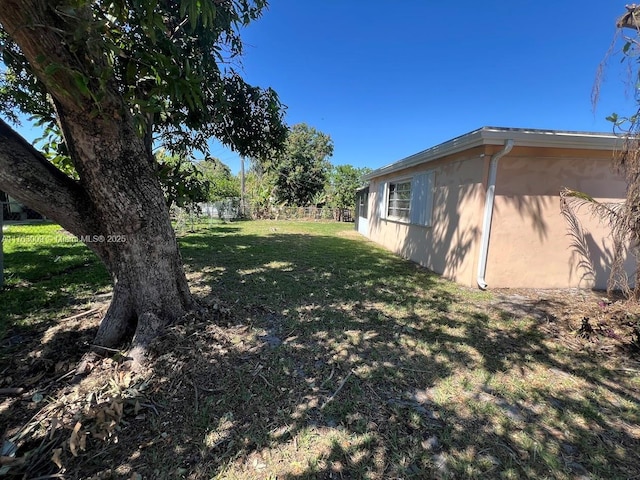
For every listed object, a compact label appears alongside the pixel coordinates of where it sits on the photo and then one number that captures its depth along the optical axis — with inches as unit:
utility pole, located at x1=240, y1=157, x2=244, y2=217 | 840.9
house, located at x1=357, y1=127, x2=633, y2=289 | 179.2
